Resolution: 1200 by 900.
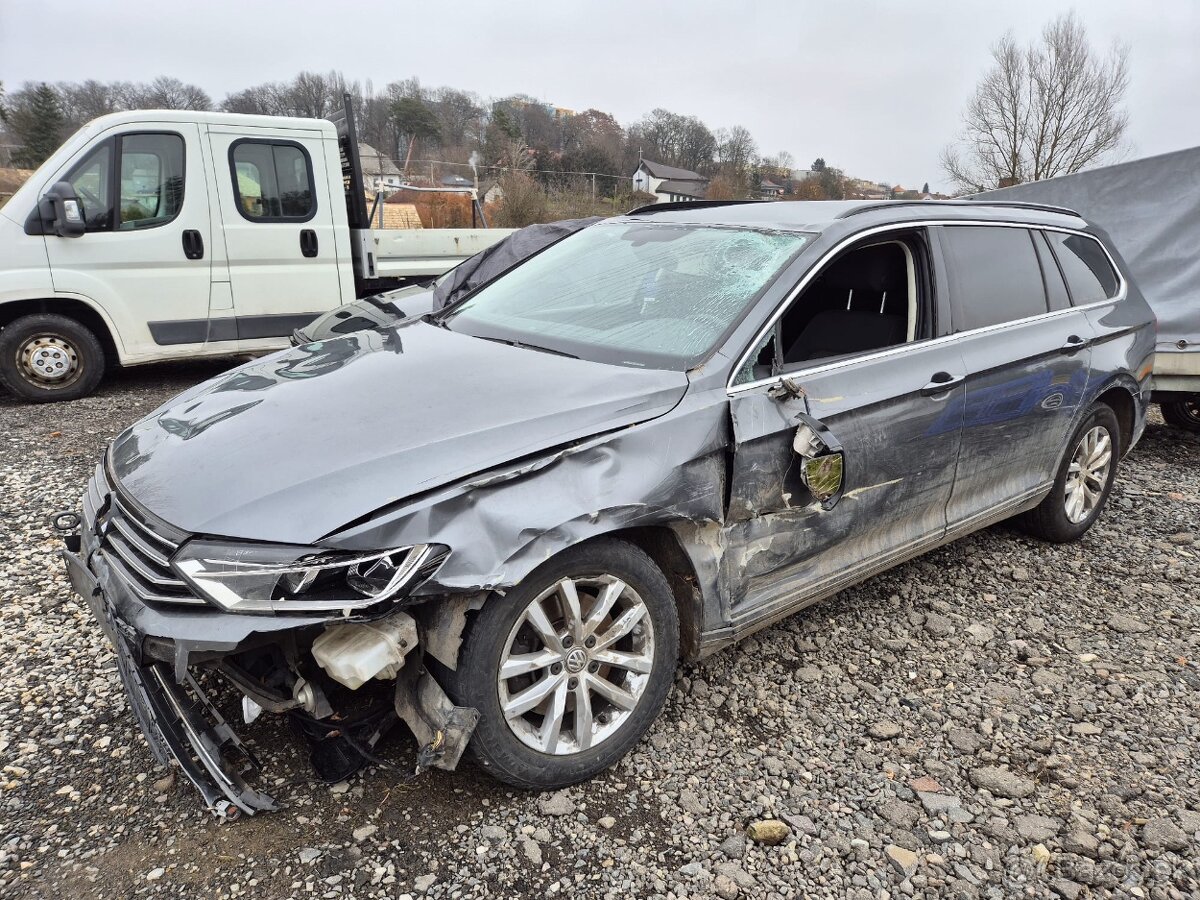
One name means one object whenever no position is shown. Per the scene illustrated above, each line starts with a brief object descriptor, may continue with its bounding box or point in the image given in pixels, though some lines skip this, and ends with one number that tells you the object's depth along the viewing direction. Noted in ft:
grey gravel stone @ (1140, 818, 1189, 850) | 7.70
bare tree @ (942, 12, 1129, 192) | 121.29
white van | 21.26
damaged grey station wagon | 6.71
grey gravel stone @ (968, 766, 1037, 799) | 8.40
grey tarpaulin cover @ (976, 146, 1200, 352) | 20.11
